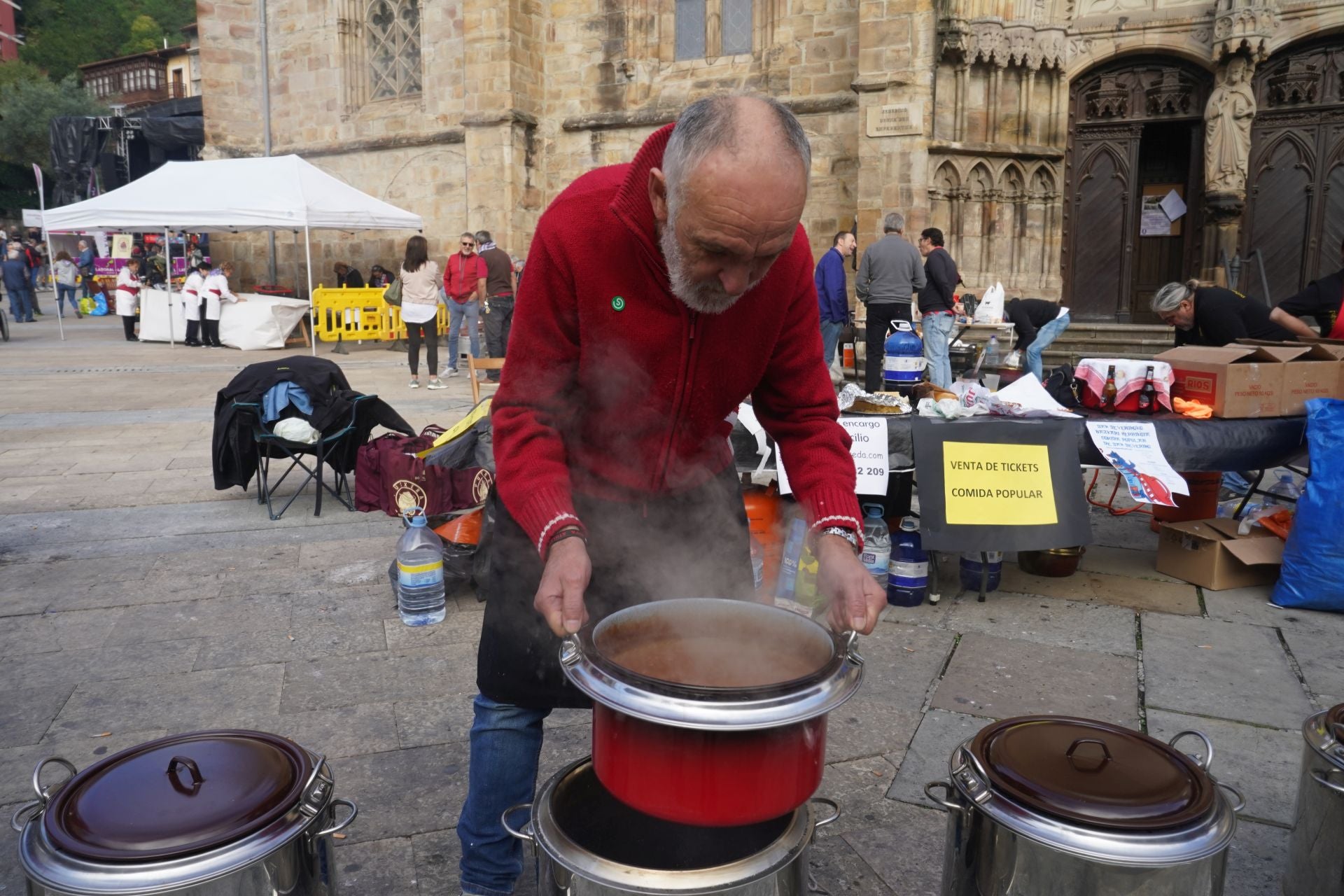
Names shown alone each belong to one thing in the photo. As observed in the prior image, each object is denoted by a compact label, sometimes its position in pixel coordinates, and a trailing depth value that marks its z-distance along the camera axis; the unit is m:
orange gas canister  4.67
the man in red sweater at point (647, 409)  1.55
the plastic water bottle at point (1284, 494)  5.21
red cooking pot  1.40
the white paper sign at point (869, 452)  4.24
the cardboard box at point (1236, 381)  4.44
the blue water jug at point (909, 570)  4.41
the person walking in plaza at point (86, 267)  25.83
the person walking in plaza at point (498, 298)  11.34
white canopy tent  13.11
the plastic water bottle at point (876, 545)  4.46
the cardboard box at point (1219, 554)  4.50
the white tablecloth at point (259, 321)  15.86
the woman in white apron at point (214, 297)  16.11
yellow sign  4.27
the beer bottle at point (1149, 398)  4.56
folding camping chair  5.54
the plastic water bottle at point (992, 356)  9.14
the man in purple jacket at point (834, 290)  10.15
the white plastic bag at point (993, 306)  11.19
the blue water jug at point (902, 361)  5.03
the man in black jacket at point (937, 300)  9.55
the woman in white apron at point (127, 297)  17.47
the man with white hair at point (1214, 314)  5.73
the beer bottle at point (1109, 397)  4.64
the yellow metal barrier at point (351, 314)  16.02
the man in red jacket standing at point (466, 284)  11.82
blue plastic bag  4.12
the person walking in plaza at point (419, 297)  11.20
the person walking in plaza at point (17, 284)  21.33
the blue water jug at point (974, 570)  4.55
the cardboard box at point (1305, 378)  4.51
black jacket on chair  5.59
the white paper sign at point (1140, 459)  4.13
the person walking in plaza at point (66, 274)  22.20
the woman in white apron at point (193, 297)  16.39
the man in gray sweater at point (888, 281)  9.45
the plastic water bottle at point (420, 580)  4.07
